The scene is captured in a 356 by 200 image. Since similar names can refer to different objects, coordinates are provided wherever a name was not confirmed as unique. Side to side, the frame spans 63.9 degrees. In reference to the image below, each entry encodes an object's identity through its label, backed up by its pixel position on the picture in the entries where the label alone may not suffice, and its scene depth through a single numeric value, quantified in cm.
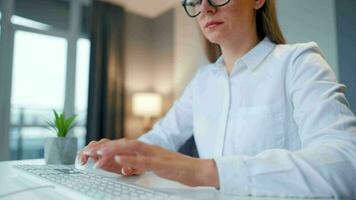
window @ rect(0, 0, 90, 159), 291
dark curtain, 343
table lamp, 350
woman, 56
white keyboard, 48
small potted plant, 99
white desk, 54
